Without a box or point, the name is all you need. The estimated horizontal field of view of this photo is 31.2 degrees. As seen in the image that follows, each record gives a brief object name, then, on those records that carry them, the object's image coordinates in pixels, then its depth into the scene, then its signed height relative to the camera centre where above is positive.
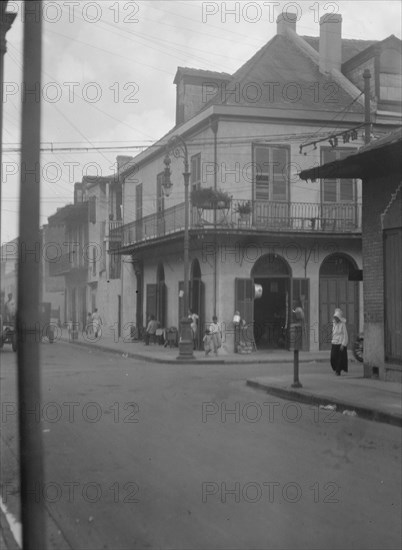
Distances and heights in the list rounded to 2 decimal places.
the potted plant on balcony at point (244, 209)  22.25 +3.04
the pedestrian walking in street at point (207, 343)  22.26 -1.08
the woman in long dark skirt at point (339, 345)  15.73 -0.82
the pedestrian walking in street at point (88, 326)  23.52 -0.59
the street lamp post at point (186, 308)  20.48 +0.00
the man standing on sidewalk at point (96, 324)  22.72 -0.51
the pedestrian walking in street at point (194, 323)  23.92 -0.51
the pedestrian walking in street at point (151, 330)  26.27 -0.80
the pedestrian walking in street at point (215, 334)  22.17 -0.81
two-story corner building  23.31 +3.47
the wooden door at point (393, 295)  14.16 +0.25
